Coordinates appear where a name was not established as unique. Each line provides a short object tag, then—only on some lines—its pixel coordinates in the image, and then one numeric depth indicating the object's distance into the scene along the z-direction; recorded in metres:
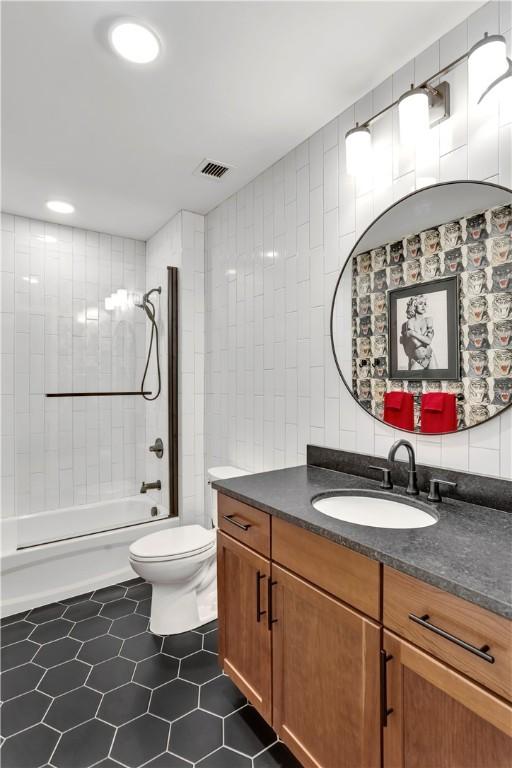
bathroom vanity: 0.81
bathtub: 2.40
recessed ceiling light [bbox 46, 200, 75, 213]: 2.80
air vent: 2.31
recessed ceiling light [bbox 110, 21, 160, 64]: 1.42
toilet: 2.05
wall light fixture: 1.20
